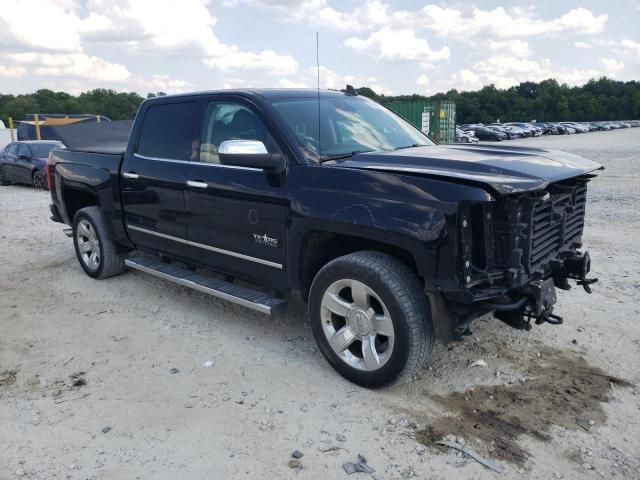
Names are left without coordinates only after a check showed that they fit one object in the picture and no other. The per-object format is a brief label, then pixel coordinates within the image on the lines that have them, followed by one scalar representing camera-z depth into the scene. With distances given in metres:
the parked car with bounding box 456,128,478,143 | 41.71
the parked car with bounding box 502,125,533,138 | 50.38
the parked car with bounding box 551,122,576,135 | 61.22
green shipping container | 27.34
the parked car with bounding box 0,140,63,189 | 15.49
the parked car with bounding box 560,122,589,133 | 64.62
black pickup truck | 3.13
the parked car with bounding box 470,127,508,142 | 46.56
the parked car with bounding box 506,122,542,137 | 55.30
